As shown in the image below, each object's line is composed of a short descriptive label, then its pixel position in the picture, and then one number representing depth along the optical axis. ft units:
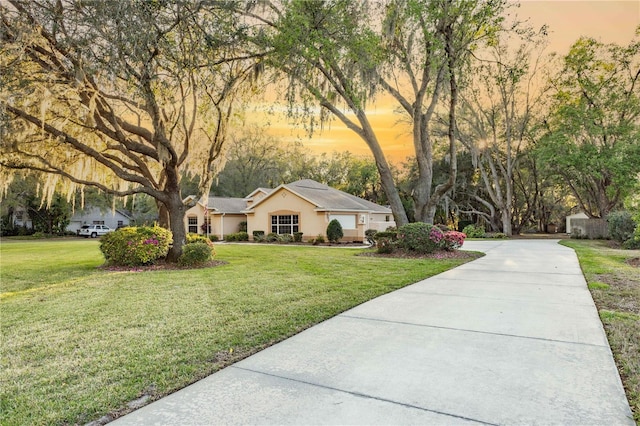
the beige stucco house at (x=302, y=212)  76.48
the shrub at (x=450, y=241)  44.16
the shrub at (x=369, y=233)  63.52
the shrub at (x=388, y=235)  45.98
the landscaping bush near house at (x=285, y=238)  77.56
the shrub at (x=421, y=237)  42.93
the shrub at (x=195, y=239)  41.03
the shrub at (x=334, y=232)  72.84
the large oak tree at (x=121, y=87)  27.45
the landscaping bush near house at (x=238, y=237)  86.02
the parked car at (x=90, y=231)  123.24
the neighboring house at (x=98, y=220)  142.27
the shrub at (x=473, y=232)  90.56
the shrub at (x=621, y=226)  55.21
